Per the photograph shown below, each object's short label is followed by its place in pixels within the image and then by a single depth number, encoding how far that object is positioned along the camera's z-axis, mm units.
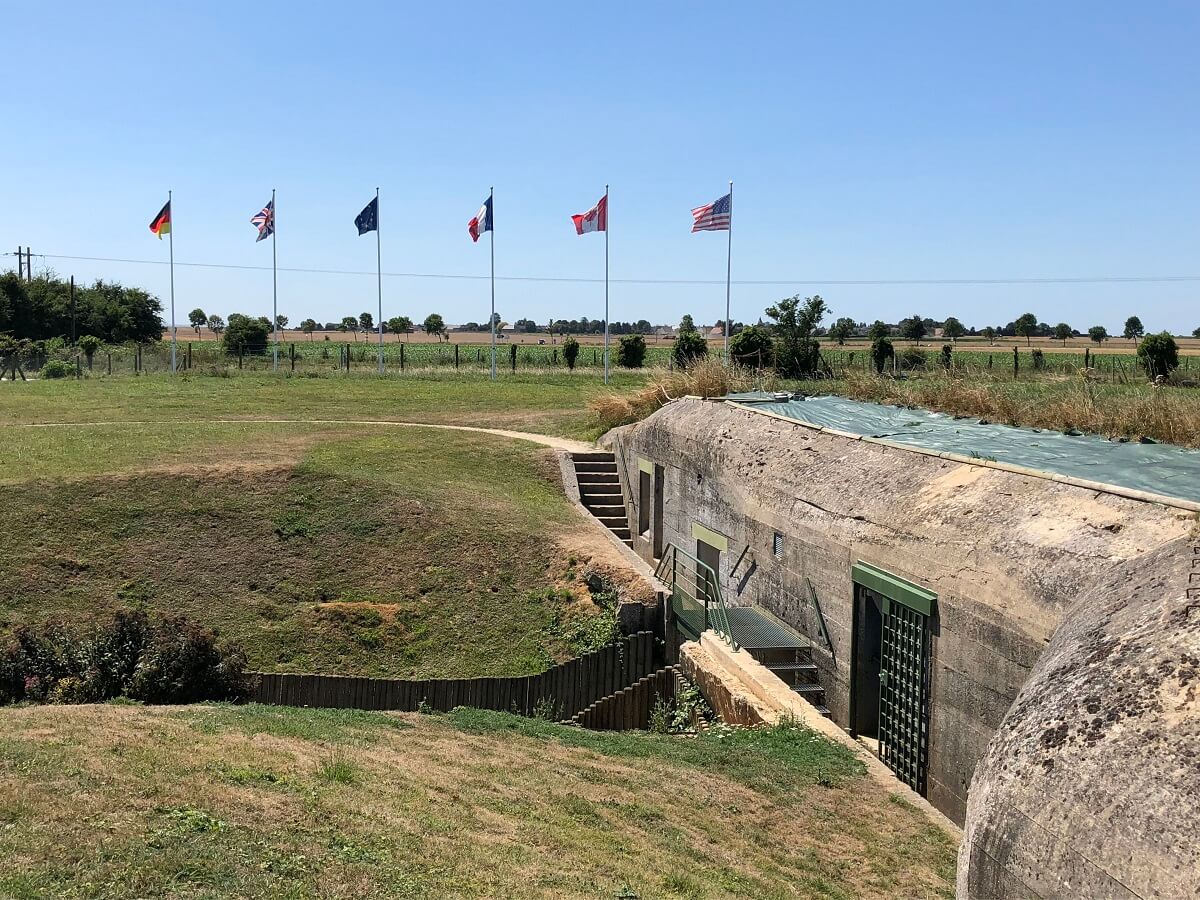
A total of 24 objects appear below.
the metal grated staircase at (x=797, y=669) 12484
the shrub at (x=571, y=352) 49531
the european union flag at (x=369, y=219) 47062
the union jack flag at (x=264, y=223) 45188
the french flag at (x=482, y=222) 44156
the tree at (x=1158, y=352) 31438
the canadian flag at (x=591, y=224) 40469
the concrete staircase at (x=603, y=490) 22328
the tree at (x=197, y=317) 133750
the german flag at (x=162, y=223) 45062
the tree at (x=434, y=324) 118712
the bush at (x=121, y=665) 12062
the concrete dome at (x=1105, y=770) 5258
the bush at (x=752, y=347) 32094
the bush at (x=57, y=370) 44062
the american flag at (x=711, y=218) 35281
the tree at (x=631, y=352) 50562
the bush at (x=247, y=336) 55334
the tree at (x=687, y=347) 34375
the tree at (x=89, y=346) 47722
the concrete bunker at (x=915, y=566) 9047
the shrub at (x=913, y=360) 35162
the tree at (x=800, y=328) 31906
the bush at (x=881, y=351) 40500
